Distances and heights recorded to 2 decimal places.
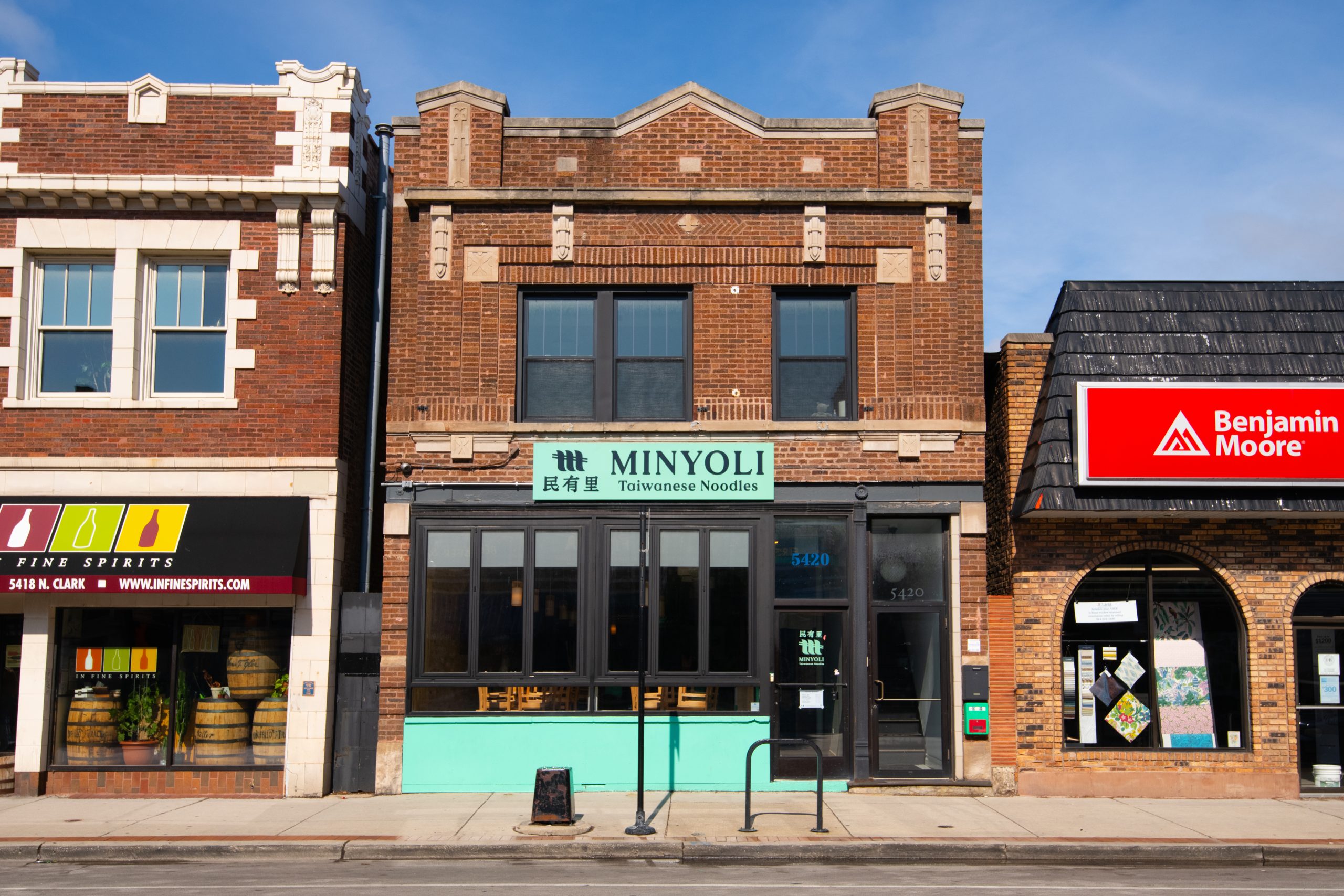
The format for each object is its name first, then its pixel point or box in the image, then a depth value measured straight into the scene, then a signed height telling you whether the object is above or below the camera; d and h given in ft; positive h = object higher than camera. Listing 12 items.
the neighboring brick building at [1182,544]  43.68 +1.50
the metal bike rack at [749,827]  36.68 -7.81
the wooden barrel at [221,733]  44.57 -6.03
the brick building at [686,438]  44.93 +5.49
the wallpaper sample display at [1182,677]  45.16 -3.68
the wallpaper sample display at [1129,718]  45.32 -5.25
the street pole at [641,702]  36.45 -4.08
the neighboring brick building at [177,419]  43.98 +6.00
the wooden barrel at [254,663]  44.98 -3.41
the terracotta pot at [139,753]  44.60 -6.85
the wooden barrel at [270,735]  44.55 -6.12
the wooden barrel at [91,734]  44.52 -6.10
